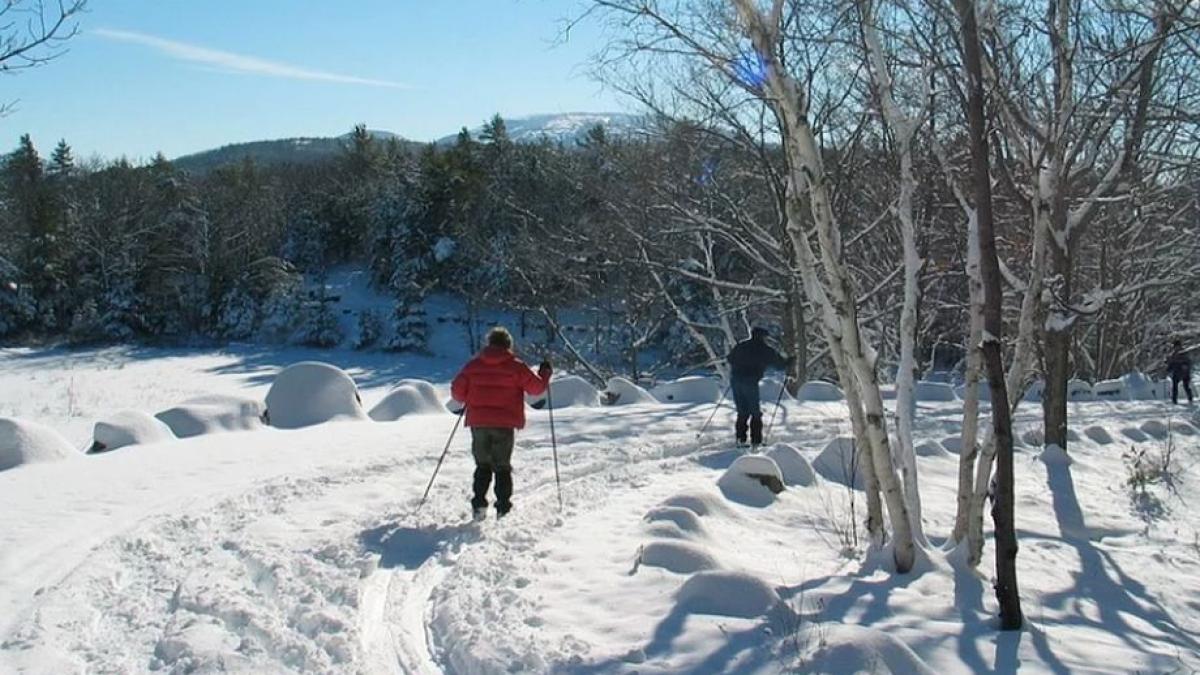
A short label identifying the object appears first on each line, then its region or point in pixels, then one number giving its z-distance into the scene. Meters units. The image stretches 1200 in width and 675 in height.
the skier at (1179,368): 20.09
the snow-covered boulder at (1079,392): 21.95
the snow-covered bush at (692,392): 16.58
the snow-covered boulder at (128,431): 9.87
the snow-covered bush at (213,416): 10.77
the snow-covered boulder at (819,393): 17.48
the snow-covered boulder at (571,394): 15.08
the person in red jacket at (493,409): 7.32
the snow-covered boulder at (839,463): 10.28
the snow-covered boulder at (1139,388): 22.47
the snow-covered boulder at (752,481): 8.73
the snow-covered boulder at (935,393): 19.38
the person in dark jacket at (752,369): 11.38
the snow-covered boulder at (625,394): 15.98
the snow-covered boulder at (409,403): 13.00
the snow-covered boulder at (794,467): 9.66
